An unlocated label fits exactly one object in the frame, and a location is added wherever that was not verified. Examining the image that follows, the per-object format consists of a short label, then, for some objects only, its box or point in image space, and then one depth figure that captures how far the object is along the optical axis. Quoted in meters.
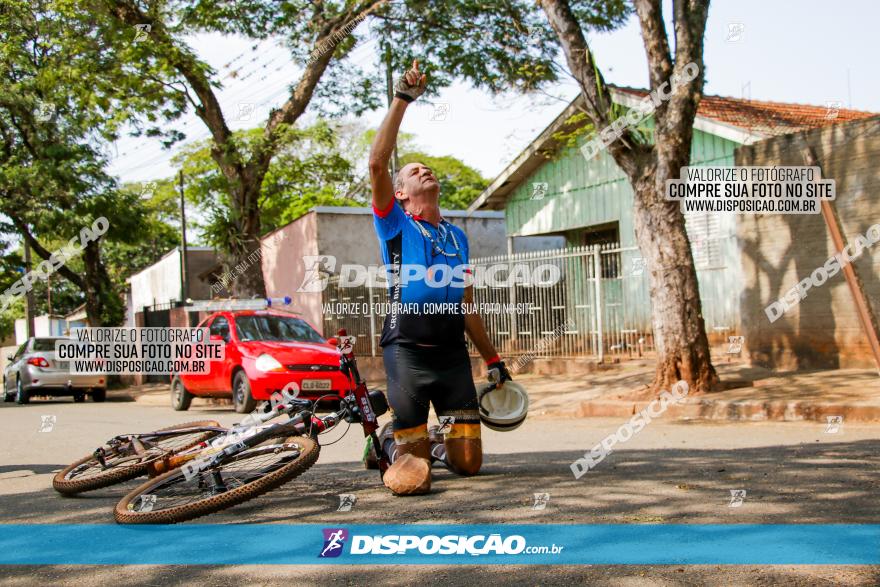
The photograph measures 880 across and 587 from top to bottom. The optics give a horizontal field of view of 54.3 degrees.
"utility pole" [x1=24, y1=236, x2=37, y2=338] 32.12
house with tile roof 12.47
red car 12.90
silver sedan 20.08
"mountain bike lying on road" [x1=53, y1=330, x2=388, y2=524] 4.61
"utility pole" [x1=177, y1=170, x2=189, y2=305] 35.25
